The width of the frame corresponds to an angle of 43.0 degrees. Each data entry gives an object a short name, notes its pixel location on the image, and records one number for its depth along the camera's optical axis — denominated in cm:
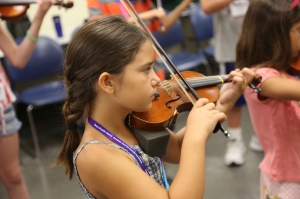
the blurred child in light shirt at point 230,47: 232
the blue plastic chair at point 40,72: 292
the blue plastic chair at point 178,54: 336
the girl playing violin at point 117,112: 93
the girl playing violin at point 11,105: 174
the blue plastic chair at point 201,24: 386
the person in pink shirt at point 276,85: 142
